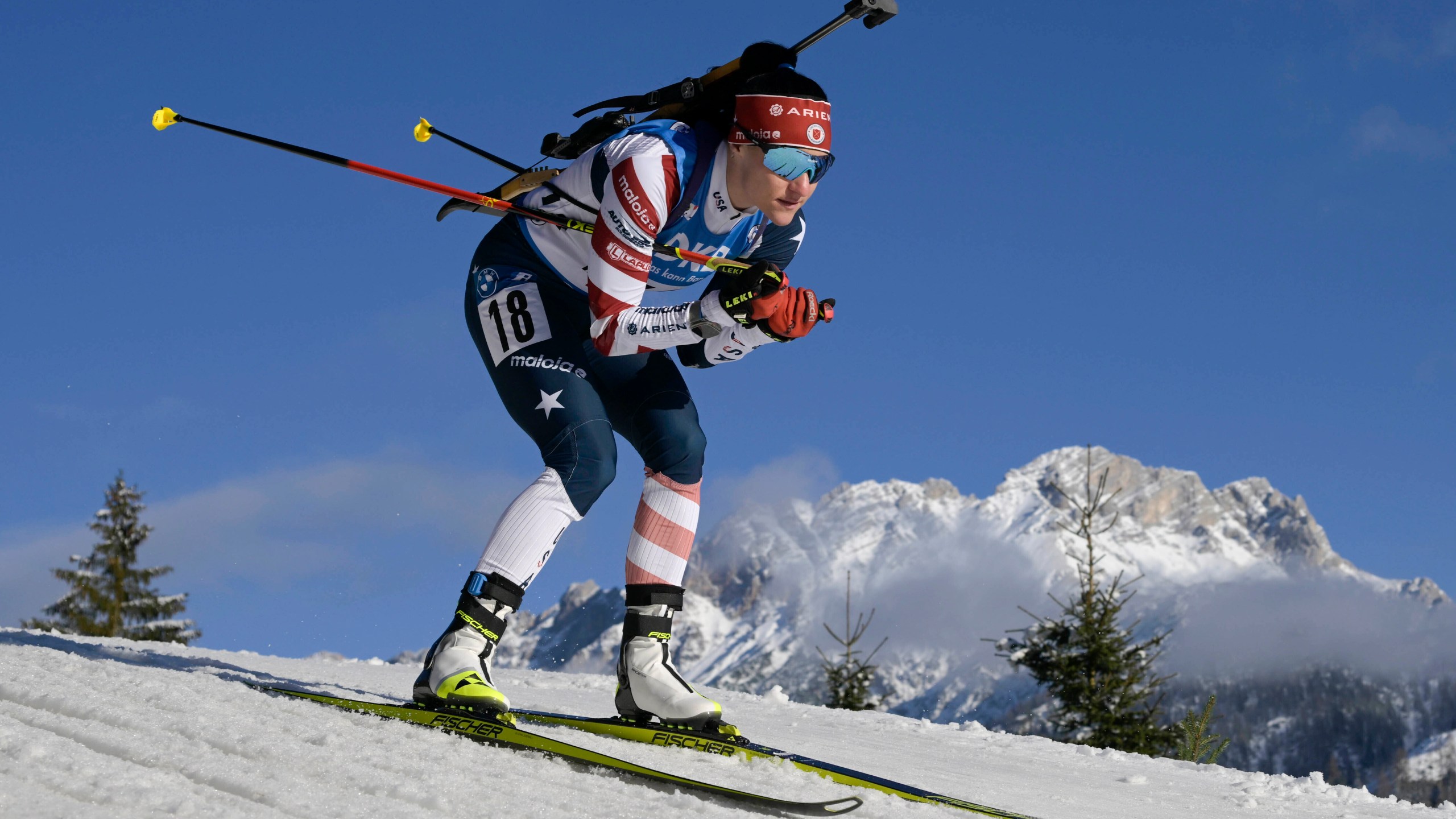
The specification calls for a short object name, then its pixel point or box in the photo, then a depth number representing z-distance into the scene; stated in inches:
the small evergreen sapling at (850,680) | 597.9
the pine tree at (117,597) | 992.2
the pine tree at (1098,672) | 543.2
